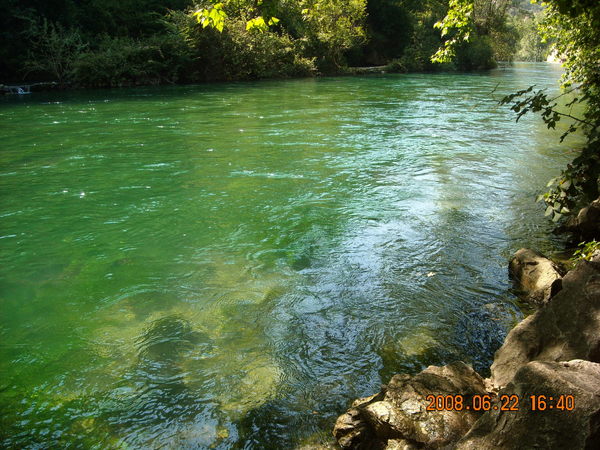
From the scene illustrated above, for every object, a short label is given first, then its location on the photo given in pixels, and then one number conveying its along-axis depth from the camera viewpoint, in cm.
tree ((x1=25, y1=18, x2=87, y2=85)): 2497
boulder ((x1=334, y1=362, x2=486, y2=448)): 272
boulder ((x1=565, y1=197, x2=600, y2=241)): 557
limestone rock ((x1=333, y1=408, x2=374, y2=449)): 287
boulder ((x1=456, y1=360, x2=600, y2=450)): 187
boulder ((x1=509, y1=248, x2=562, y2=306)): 454
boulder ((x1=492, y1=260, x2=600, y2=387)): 288
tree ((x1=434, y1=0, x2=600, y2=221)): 490
